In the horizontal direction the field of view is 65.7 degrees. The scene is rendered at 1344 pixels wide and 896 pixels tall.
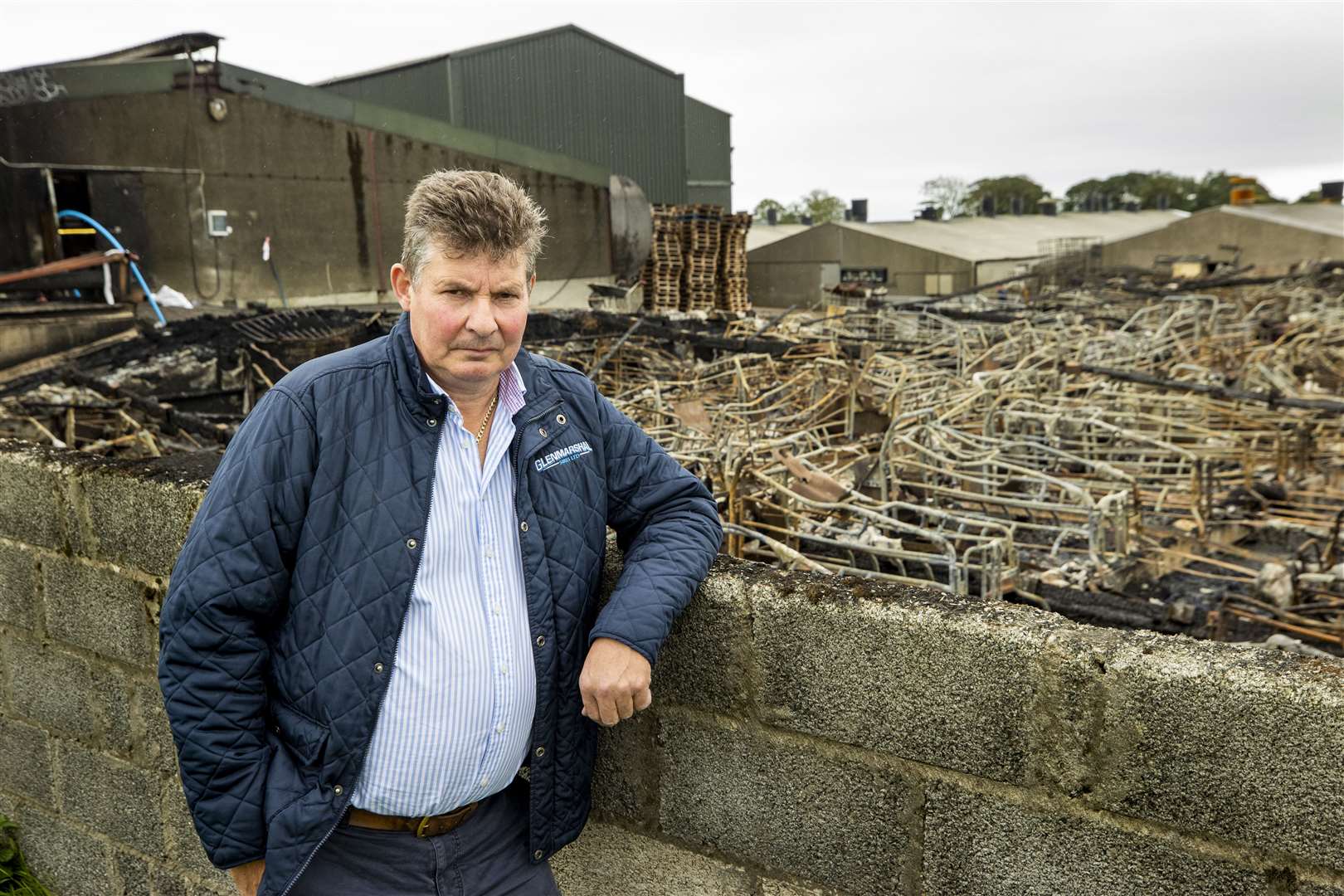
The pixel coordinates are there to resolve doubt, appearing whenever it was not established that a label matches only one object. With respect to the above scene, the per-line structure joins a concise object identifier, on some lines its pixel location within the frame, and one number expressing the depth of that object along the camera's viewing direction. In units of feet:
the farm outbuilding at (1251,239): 119.14
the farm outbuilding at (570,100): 83.82
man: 6.30
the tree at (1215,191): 248.11
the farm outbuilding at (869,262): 127.85
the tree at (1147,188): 248.93
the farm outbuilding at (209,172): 49.49
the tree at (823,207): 239.91
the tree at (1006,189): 244.83
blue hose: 47.12
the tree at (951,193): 260.62
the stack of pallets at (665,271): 79.97
